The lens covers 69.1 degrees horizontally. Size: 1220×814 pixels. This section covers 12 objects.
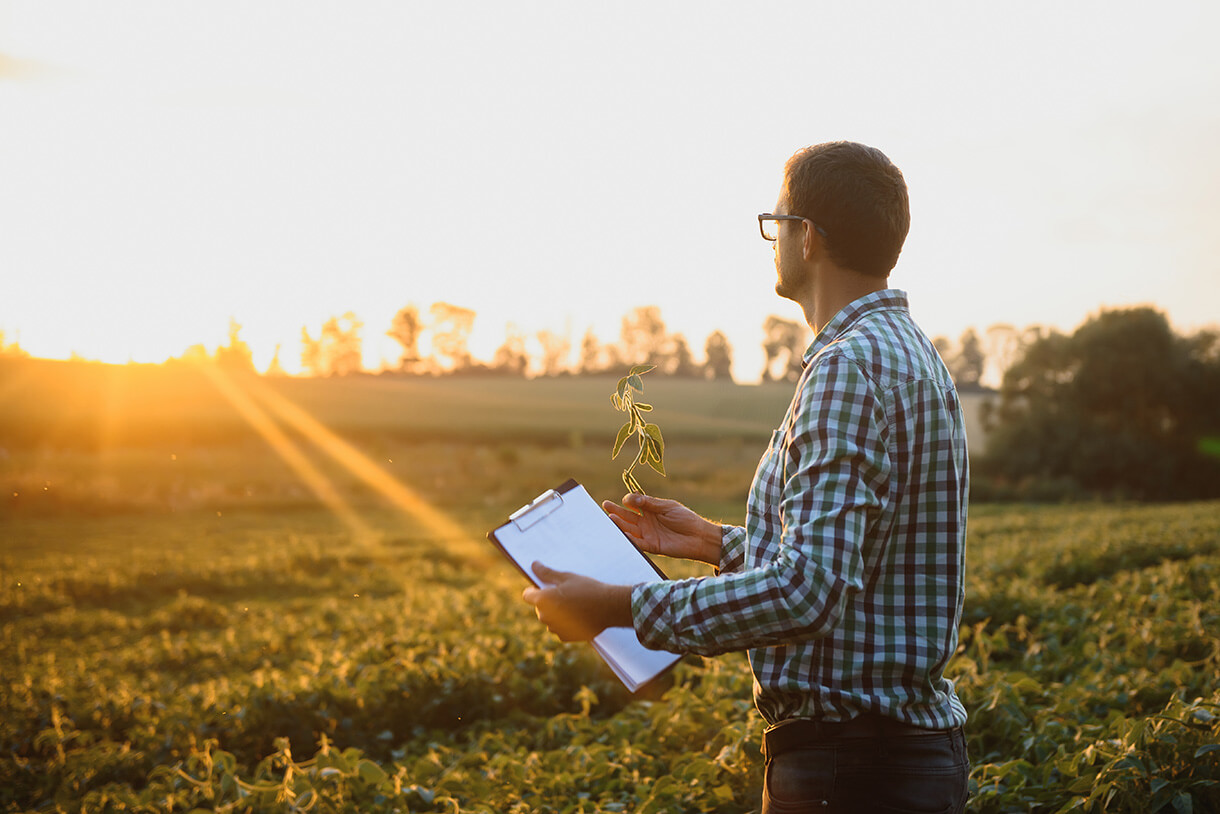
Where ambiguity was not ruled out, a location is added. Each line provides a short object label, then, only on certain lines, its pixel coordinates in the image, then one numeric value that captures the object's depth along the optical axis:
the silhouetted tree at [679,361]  44.50
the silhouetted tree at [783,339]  40.38
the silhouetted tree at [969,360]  50.56
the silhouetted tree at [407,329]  46.62
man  1.49
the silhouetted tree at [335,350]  43.84
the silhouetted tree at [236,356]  46.14
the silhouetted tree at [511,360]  47.50
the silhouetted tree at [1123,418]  36.22
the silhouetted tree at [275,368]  44.76
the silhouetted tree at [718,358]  41.91
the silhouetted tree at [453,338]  47.84
